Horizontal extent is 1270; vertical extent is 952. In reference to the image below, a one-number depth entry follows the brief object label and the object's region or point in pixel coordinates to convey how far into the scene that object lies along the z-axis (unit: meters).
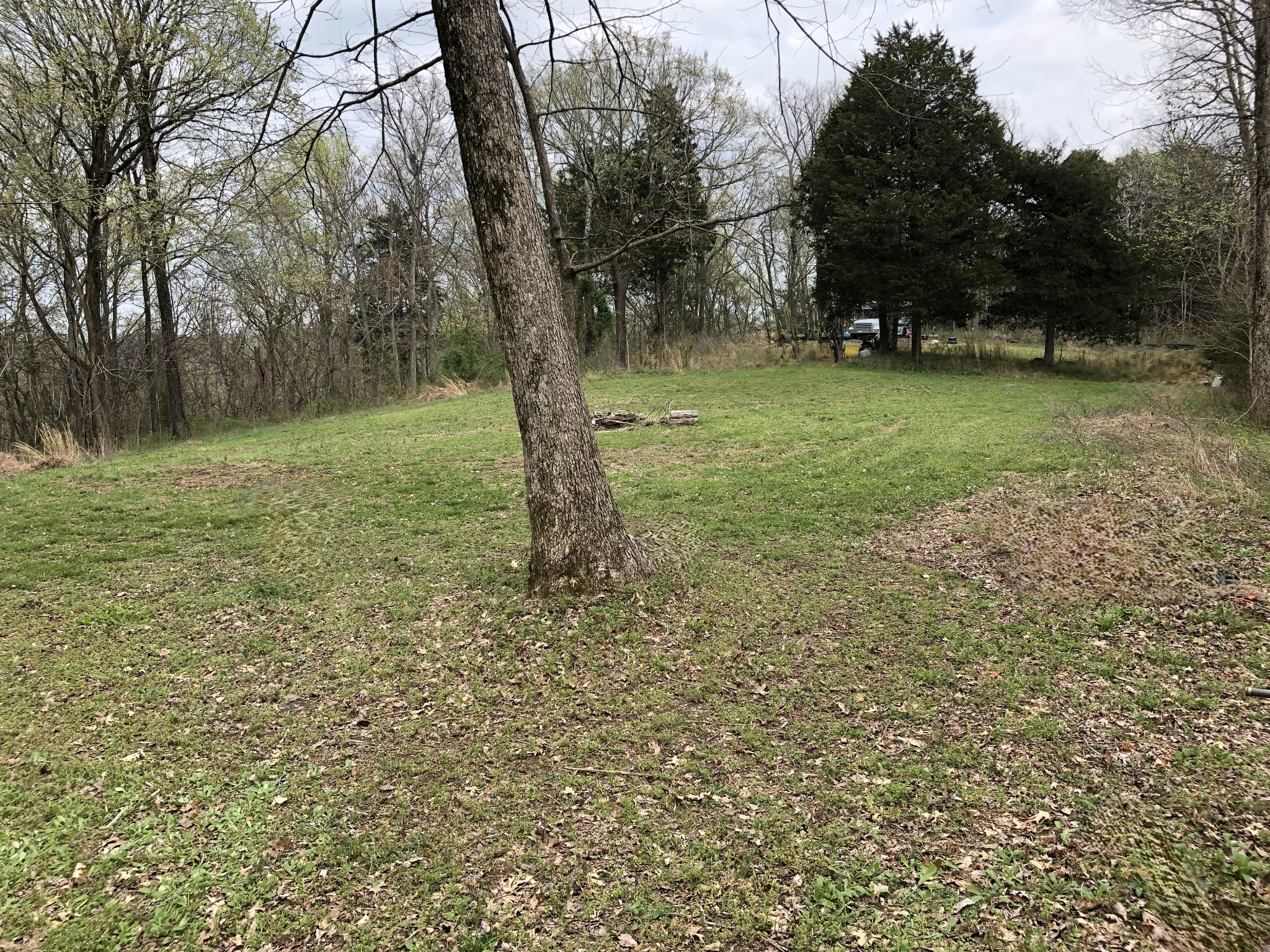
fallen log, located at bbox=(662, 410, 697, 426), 12.45
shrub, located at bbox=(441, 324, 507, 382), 25.11
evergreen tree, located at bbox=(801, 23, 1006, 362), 19.70
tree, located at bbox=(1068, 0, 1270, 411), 8.27
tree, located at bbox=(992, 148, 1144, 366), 19.80
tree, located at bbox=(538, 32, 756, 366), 18.55
